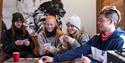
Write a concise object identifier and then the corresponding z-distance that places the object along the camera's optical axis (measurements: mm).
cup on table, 1362
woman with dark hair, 1993
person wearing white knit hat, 1804
